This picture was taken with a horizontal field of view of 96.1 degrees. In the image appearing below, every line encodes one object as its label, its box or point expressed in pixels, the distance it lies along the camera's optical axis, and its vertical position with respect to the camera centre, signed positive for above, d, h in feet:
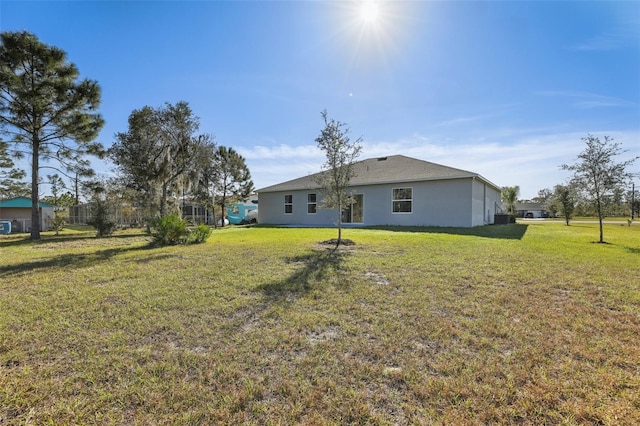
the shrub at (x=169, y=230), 31.76 -1.52
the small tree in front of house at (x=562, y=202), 65.07 +2.59
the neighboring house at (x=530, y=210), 171.81 +2.28
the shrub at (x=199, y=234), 33.50 -2.07
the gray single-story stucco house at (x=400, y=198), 47.29 +3.28
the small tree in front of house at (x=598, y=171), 33.12 +4.94
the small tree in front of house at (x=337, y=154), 30.81 +6.62
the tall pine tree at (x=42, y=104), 39.58 +17.04
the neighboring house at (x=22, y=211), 68.97 +1.73
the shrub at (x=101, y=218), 48.14 -0.13
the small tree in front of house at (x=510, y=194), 123.85 +8.54
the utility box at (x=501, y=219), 61.26 -1.11
